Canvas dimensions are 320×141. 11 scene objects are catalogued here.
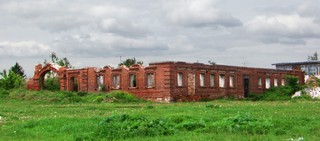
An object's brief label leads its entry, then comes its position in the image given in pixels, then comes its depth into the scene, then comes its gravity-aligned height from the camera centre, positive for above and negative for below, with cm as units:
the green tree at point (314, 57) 10246 +771
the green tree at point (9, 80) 5919 +216
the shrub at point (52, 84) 6188 +175
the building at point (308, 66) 7756 +452
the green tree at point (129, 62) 8691 +612
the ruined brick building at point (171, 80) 4891 +184
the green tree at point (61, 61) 8099 +593
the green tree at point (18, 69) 9369 +550
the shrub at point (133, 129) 1384 -86
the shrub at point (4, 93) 5323 +62
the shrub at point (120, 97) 4603 +7
